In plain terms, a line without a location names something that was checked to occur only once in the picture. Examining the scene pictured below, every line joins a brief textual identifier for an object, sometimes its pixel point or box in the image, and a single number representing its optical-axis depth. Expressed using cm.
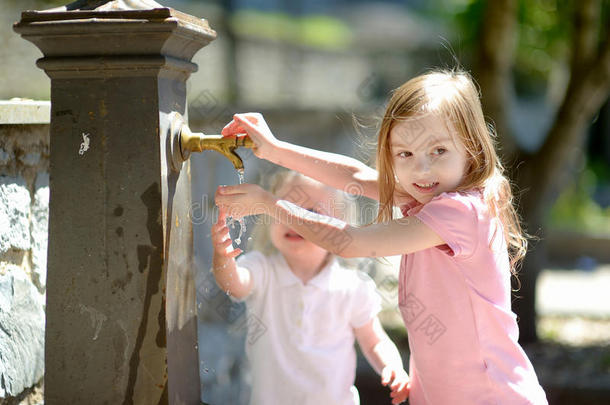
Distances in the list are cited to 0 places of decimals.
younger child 477
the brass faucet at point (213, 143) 376
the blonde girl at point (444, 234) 372
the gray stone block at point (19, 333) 421
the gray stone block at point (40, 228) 462
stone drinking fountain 353
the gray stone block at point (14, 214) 425
